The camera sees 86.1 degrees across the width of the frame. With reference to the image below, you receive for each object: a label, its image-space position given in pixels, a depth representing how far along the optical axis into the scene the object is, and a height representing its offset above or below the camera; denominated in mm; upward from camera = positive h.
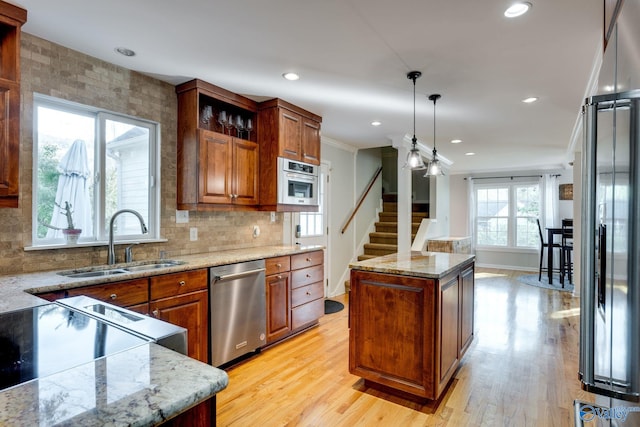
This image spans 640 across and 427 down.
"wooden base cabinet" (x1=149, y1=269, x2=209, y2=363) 2332 -651
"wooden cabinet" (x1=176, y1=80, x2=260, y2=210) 2973 +543
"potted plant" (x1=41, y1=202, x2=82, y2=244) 2381 -118
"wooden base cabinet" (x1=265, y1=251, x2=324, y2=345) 3256 -831
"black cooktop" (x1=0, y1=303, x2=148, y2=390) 852 -388
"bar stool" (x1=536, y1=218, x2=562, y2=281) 6166 -589
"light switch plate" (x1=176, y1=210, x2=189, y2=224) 3089 -42
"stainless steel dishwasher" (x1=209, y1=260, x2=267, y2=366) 2715 -824
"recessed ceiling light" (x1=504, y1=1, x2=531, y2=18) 1816 +1111
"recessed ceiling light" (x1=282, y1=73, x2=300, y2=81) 2796 +1131
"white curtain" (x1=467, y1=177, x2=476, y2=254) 8320 +139
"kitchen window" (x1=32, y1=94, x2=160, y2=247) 2361 +306
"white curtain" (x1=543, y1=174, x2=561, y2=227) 7418 +248
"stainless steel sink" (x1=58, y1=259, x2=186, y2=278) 2262 -408
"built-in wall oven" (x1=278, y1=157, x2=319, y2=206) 3496 +325
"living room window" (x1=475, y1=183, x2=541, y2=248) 7695 -19
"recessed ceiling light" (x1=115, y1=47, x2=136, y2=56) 2396 +1144
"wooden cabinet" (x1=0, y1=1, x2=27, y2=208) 1849 +604
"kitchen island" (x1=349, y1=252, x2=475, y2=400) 2217 -765
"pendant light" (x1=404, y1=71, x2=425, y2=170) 2973 +471
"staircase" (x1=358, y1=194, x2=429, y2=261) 6055 -291
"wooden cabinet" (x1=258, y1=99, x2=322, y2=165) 3463 +880
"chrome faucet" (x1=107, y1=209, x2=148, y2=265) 2471 -147
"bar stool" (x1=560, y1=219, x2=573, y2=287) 6086 -672
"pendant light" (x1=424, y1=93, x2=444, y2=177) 3284 +463
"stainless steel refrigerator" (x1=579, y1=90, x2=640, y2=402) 790 -92
